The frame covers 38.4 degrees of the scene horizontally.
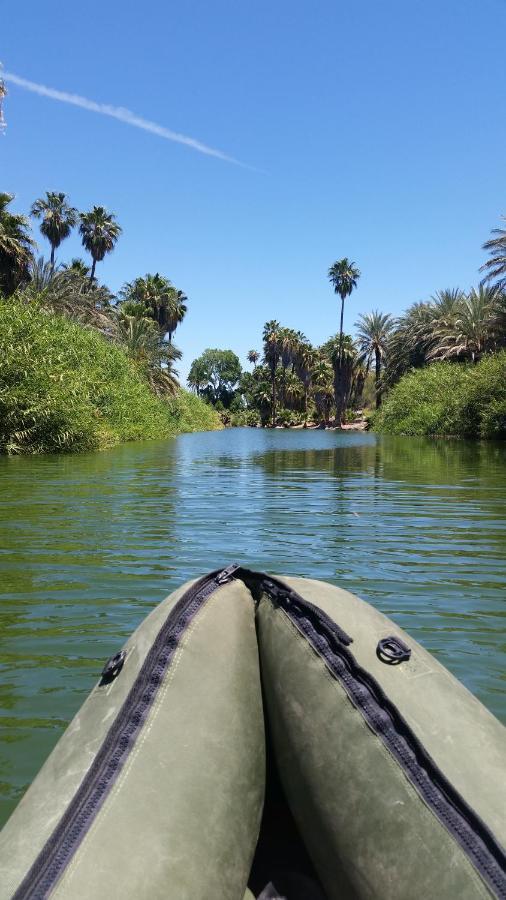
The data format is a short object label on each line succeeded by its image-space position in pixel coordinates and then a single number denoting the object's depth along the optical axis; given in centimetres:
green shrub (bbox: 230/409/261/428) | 11048
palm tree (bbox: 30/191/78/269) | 5672
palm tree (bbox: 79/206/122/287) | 6059
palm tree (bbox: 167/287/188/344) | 7425
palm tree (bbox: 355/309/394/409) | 7844
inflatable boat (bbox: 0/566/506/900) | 165
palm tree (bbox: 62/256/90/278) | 5876
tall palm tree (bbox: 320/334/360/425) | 8588
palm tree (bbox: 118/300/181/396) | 5175
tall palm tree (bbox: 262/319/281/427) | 9650
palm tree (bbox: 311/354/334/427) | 9312
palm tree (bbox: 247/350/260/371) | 12875
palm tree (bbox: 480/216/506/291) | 3925
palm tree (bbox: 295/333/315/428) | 9794
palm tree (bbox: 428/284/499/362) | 5197
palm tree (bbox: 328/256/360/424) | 8644
